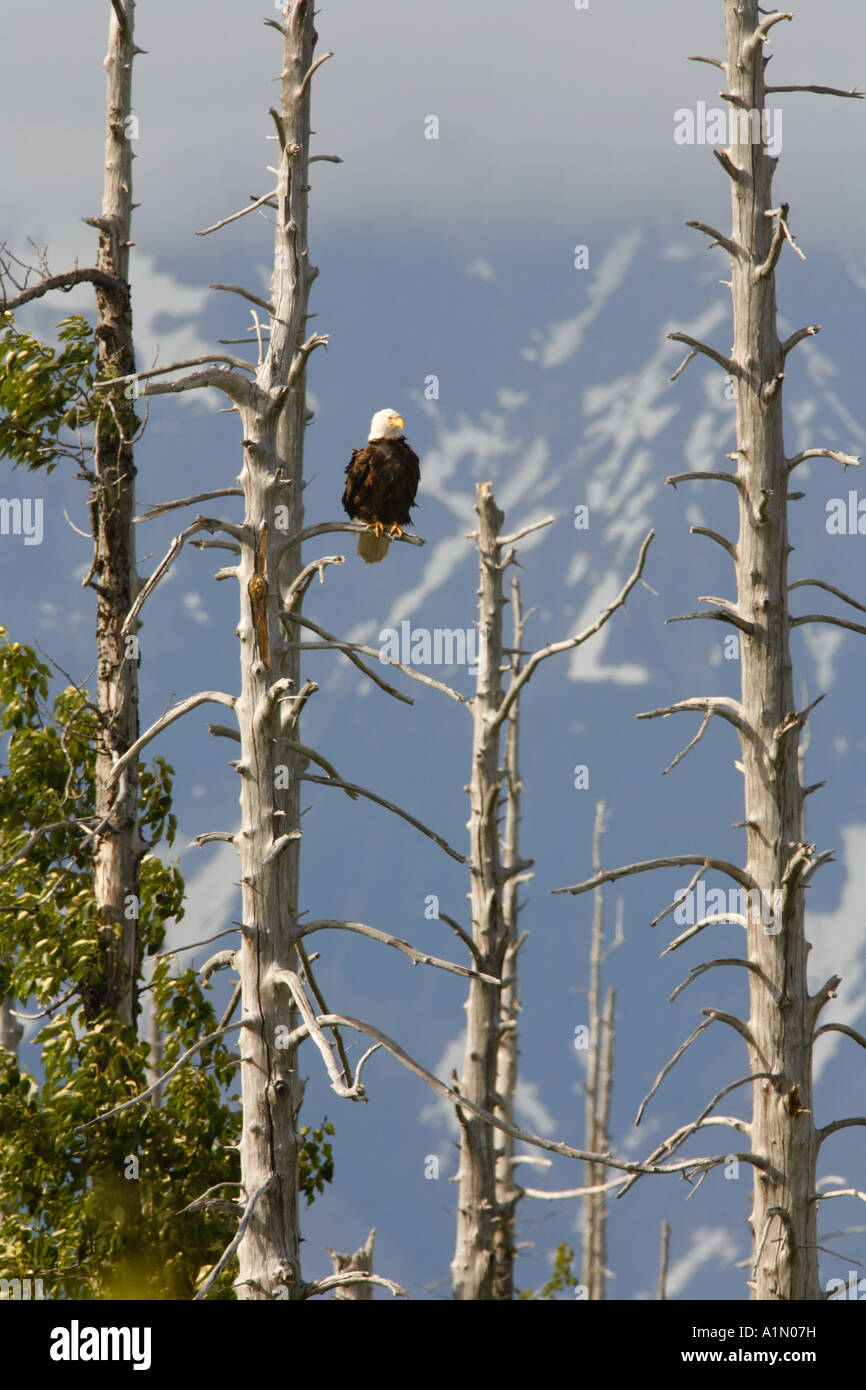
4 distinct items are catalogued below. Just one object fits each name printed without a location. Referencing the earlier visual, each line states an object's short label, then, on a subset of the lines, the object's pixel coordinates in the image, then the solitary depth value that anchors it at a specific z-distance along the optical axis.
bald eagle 18.12
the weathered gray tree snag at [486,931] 22.98
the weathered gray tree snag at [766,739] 14.22
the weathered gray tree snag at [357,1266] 17.91
